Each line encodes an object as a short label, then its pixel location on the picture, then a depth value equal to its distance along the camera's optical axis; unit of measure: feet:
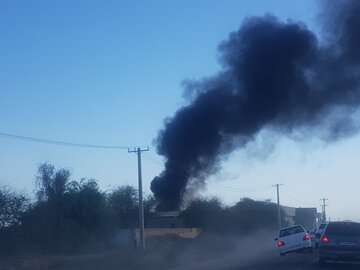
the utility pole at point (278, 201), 262.67
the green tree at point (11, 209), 148.97
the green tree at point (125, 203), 240.53
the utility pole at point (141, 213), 139.03
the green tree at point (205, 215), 219.41
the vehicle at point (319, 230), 121.87
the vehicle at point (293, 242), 109.29
